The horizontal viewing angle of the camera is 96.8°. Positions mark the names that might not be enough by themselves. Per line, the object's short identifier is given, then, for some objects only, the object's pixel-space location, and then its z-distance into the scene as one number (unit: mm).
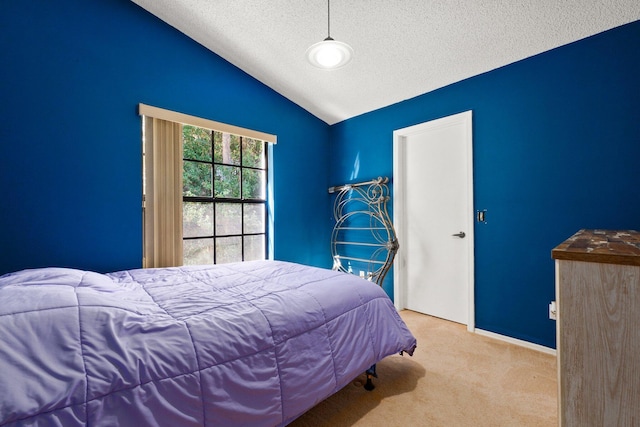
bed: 797
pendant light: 1793
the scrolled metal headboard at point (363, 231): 3326
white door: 2832
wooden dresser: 775
